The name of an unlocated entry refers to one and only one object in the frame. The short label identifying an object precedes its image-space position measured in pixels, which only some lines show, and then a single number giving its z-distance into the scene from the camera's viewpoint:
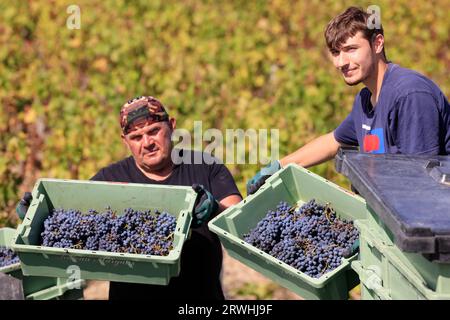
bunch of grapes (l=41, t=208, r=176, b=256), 7.64
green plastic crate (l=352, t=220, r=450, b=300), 5.59
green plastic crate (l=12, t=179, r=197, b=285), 7.35
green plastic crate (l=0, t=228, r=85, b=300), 8.73
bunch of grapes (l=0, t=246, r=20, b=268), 8.94
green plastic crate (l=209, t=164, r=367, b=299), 7.39
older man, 8.31
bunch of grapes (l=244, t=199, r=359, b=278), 7.50
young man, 7.46
